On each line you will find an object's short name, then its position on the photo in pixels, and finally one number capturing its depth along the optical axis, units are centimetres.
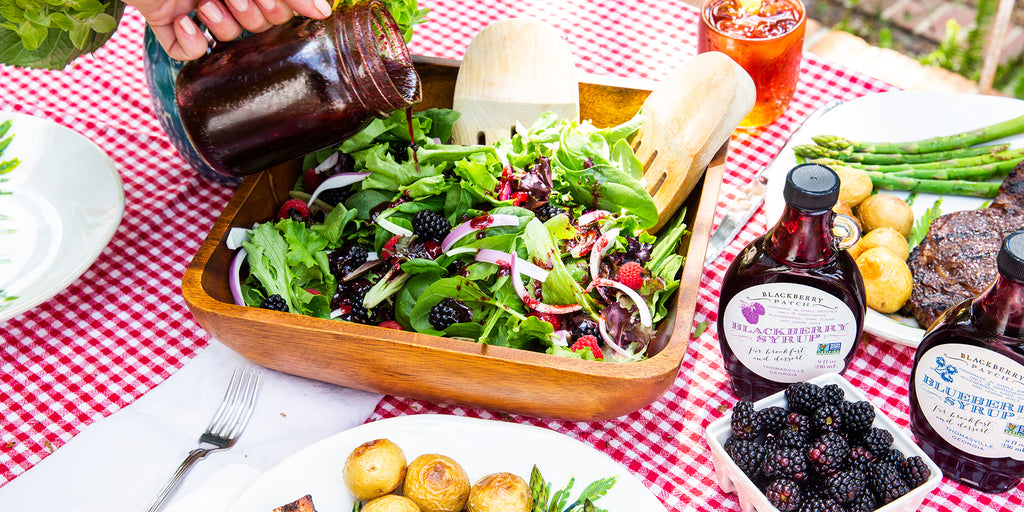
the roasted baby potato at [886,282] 119
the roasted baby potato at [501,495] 97
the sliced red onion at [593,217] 127
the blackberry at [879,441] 97
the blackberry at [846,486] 93
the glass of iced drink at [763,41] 153
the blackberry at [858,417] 99
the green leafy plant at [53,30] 123
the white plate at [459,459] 104
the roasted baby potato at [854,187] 139
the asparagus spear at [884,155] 145
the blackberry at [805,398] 101
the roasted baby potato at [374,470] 101
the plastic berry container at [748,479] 94
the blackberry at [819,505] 93
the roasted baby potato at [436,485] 100
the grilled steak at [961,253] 120
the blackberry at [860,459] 96
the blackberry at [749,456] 99
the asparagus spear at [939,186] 140
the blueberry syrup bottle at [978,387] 93
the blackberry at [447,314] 115
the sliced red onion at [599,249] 122
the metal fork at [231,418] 118
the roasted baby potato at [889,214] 133
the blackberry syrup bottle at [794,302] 102
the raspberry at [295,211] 138
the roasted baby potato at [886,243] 128
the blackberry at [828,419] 100
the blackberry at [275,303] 119
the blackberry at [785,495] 94
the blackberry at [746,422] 100
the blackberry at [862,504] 93
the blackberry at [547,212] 129
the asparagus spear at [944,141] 146
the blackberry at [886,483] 93
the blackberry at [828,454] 95
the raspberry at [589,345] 112
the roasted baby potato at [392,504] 97
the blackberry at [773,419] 101
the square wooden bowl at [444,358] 103
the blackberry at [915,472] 94
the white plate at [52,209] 137
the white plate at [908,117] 149
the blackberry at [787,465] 96
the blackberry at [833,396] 102
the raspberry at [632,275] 118
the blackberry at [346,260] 129
